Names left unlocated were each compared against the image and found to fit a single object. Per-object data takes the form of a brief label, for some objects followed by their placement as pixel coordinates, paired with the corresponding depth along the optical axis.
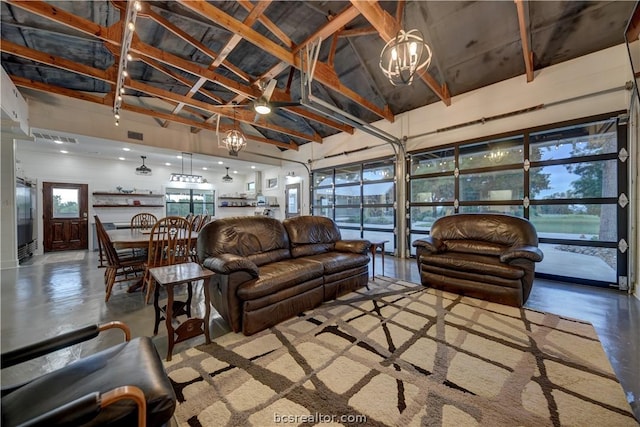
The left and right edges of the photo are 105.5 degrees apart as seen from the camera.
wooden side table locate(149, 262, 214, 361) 1.89
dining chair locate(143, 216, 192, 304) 3.00
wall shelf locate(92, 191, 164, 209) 7.47
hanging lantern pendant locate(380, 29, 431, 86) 2.36
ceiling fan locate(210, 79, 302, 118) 3.28
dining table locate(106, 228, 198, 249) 2.90
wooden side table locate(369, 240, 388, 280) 3.83
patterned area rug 1.40
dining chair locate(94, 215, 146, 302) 2.96
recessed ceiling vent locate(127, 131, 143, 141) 5.77
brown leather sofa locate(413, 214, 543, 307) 2.87
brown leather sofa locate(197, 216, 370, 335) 2.26
